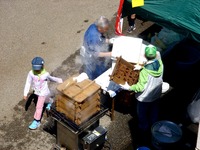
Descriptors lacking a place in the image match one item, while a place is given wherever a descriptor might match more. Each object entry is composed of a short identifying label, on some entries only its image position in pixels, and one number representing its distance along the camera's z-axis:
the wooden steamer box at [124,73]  7.16
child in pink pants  7.60
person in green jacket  7.02
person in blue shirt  7.74
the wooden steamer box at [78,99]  6.63
